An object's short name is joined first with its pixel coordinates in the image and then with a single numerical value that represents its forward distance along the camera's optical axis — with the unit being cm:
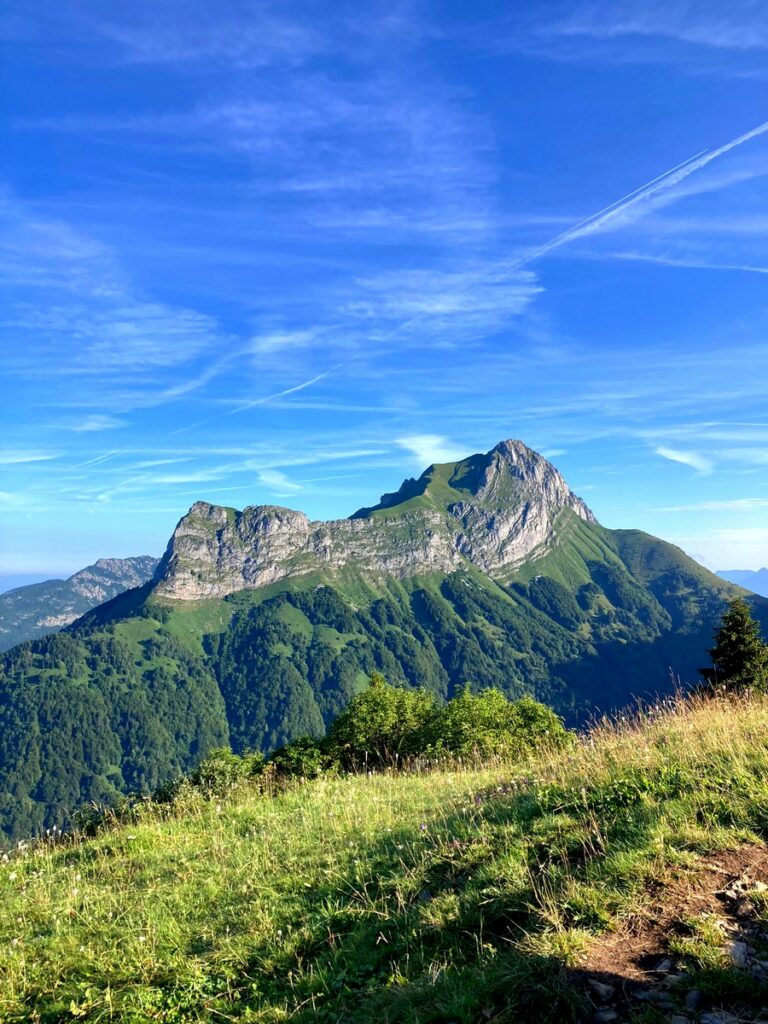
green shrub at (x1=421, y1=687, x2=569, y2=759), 4394
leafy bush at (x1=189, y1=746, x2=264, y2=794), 1736
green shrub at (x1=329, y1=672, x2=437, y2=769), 4425
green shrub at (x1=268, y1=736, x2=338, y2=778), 3380
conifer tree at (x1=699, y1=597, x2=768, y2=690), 4653
